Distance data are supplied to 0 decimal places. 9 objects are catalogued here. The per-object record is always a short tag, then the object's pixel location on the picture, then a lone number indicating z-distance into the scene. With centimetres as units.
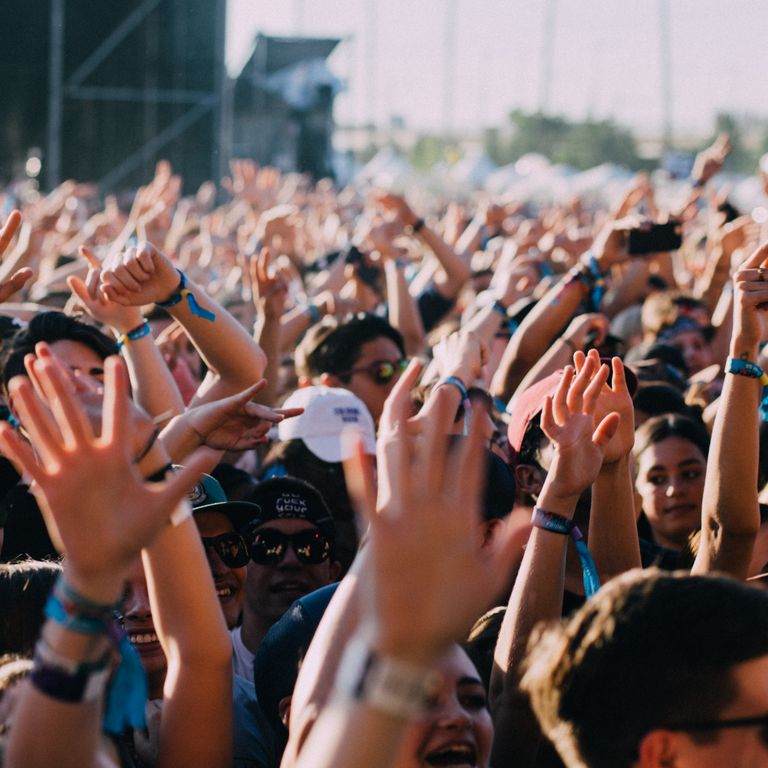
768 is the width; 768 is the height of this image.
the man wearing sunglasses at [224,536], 322
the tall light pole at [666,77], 4088
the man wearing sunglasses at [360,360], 517
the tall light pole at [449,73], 4378
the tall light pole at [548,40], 4038
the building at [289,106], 2420
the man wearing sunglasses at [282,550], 350
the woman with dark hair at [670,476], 406
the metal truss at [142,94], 2003
